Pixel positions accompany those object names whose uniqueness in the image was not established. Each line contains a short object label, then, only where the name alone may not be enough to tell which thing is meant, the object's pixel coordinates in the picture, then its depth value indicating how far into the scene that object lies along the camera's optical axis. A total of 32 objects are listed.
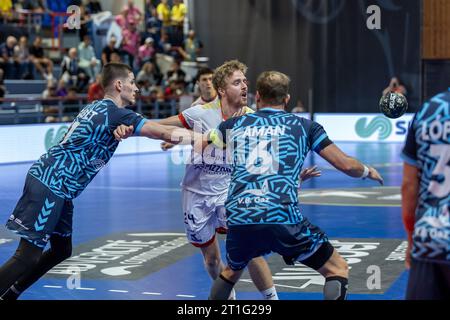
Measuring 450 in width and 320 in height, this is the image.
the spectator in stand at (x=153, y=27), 28.14
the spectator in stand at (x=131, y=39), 26.53
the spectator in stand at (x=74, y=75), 24.08
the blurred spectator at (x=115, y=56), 22.83
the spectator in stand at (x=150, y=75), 26.25
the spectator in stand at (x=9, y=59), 24.03
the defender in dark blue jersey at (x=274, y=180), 5.59
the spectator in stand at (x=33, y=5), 26.63
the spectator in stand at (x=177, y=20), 29.03
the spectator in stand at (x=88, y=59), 24.67
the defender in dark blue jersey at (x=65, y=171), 6.47
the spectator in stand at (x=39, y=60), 24.75
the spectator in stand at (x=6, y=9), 25.20
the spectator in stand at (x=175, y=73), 27.09
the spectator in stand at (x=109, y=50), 23.84
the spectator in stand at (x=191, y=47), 29.78
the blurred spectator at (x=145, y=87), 26.14
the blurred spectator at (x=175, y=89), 26.50
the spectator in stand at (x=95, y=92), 22.19
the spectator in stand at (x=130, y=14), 26.83
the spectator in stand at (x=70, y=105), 22.97
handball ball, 8.87
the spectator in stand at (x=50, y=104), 22.59
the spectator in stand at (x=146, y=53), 26.89
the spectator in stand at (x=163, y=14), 28.80
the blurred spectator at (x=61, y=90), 23.73
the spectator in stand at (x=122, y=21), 26.86
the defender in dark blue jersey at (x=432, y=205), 4.24
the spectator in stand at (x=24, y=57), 24.22
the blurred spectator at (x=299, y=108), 29.81
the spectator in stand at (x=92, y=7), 28.05
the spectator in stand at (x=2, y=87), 22.41
